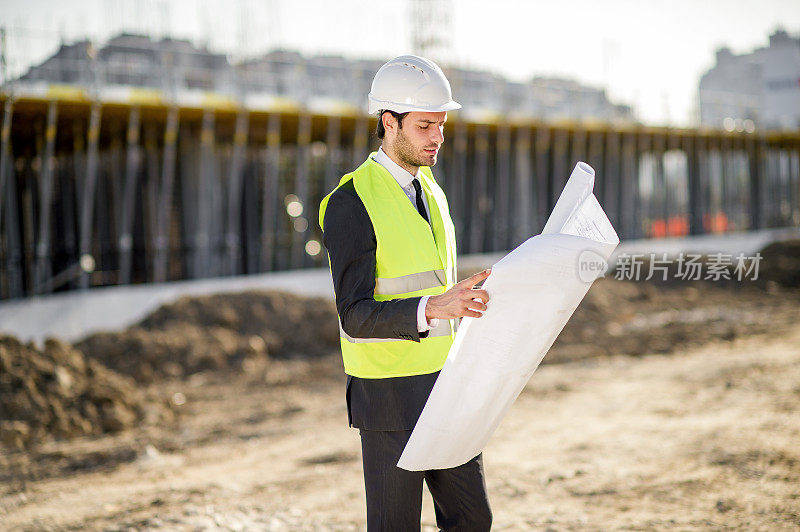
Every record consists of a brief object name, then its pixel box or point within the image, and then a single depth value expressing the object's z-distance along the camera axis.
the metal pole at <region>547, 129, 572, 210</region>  18.66
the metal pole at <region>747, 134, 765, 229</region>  23.48
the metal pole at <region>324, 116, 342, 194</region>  14.45
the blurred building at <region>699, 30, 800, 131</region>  16.59
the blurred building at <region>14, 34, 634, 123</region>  11.29
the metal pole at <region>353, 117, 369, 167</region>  14.56
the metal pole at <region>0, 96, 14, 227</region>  9.83
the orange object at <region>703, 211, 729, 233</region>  22.80
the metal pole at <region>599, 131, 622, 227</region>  19.70
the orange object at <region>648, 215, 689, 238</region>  21.94
